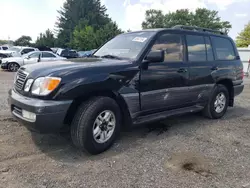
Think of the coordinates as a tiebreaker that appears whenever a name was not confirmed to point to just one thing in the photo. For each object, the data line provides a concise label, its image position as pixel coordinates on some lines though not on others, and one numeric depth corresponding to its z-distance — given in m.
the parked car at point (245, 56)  19.92
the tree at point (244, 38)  39.56
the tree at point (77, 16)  58.49
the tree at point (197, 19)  48.13
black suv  3.19
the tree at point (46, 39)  54.75
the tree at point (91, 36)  38.81
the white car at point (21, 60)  16.17
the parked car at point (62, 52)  21.24
